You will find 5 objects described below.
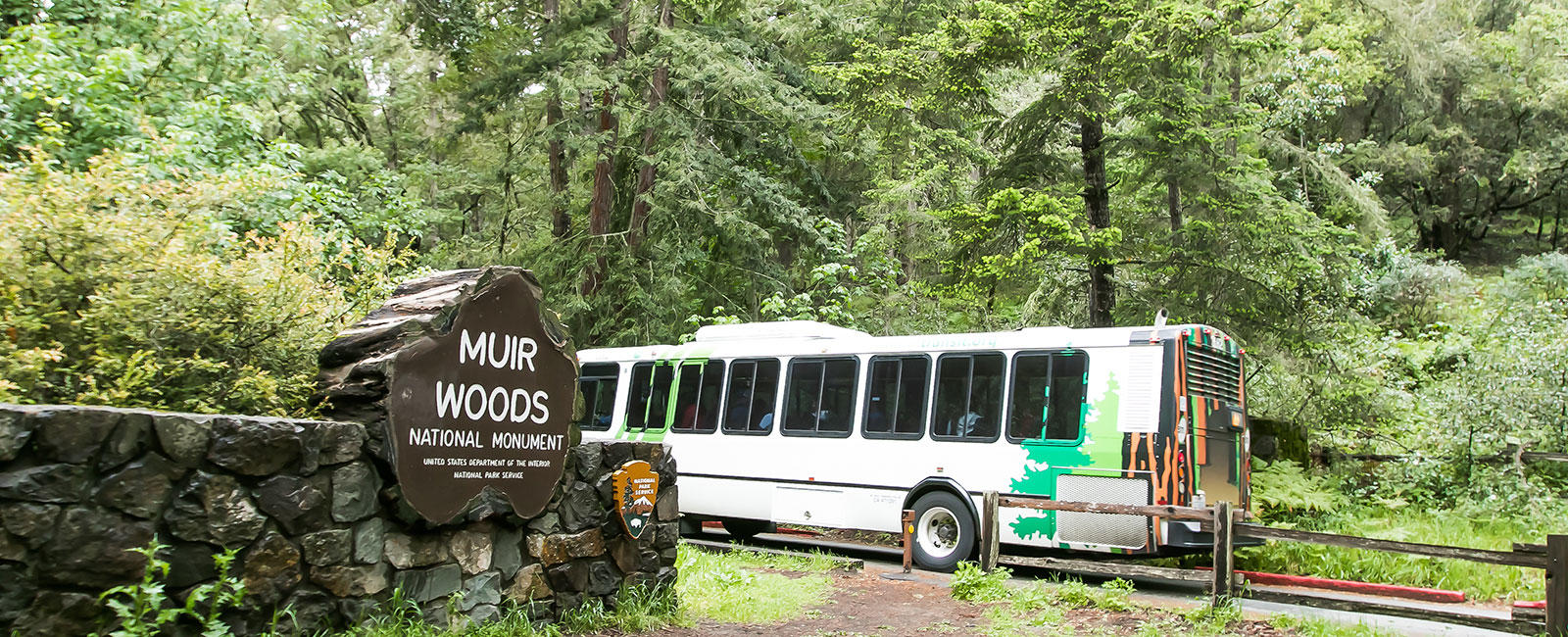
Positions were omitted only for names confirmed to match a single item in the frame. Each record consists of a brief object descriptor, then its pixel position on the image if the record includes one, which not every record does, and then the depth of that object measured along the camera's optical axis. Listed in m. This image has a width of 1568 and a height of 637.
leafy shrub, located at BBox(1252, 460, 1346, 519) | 14.50
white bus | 11.16
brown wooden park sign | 6.12
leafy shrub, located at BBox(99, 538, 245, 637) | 4.69
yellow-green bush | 5.59
